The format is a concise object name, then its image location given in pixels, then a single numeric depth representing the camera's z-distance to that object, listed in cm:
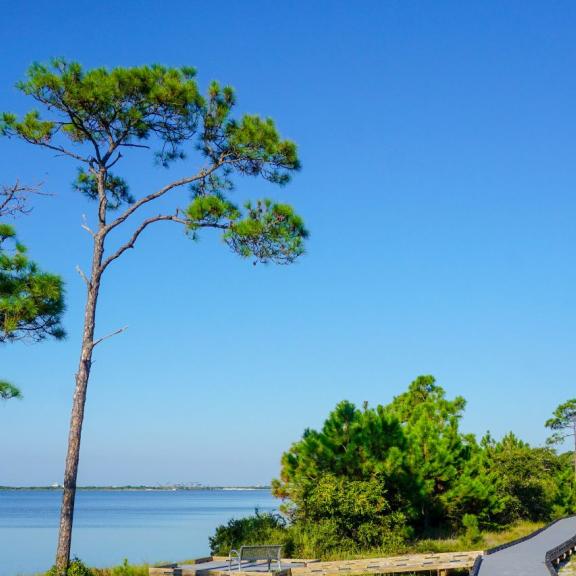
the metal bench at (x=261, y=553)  1466
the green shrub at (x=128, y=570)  1484
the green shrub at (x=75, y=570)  1258
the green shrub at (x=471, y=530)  2148
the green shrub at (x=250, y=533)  1830
